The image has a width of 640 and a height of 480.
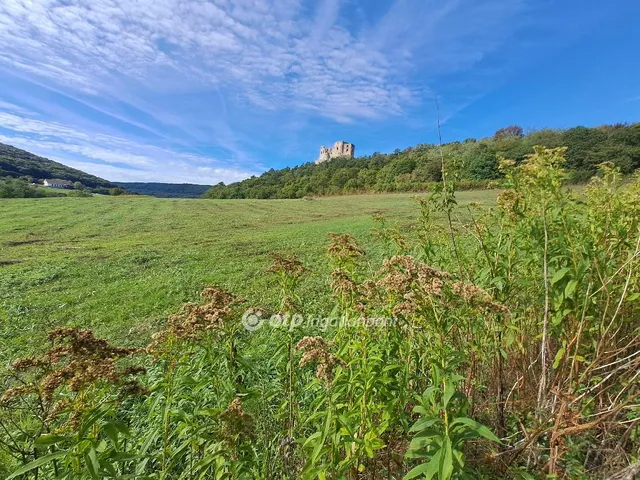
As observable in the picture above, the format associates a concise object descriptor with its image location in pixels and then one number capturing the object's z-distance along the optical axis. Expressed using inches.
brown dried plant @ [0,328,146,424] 56.6
